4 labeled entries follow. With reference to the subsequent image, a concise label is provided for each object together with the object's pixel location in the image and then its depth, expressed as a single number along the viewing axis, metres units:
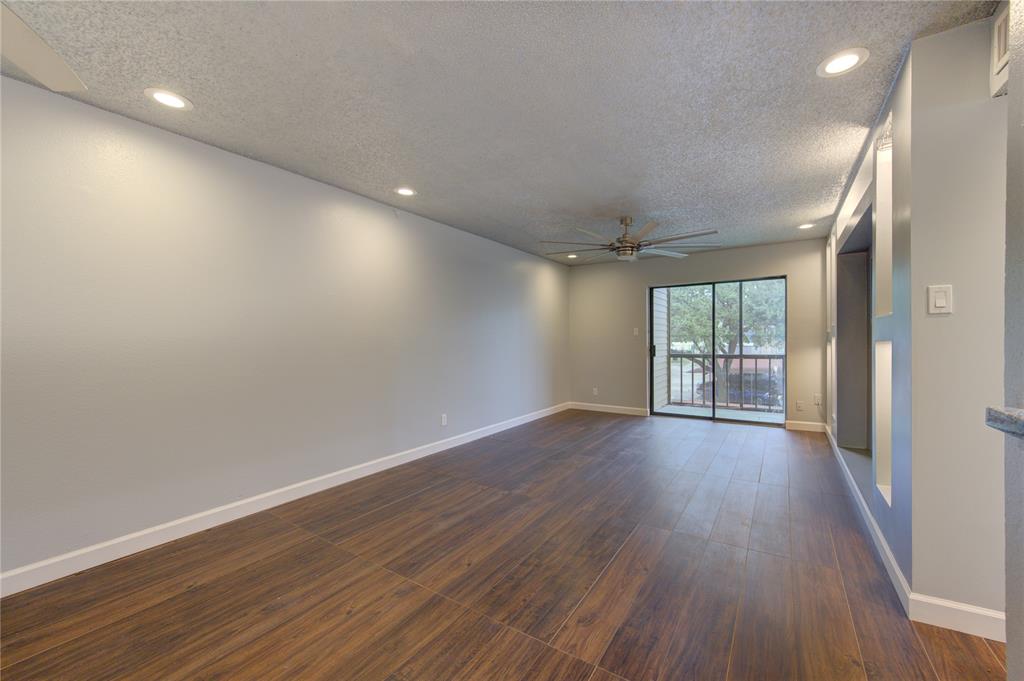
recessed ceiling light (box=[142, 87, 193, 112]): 2.18
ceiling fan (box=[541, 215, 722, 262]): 4.25
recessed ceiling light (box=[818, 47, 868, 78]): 1.89
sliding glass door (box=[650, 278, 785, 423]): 5.88
